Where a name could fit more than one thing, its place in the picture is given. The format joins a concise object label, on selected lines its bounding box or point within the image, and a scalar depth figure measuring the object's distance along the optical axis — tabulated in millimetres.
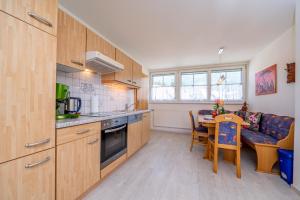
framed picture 2651
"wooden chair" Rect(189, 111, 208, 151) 2826
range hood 1747
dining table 2351
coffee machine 1481
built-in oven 1751
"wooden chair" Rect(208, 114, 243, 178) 1940
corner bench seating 1988
